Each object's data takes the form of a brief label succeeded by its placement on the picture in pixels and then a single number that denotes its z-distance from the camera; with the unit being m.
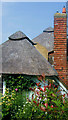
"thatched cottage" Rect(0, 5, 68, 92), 6.75
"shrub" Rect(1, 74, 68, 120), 5.21
